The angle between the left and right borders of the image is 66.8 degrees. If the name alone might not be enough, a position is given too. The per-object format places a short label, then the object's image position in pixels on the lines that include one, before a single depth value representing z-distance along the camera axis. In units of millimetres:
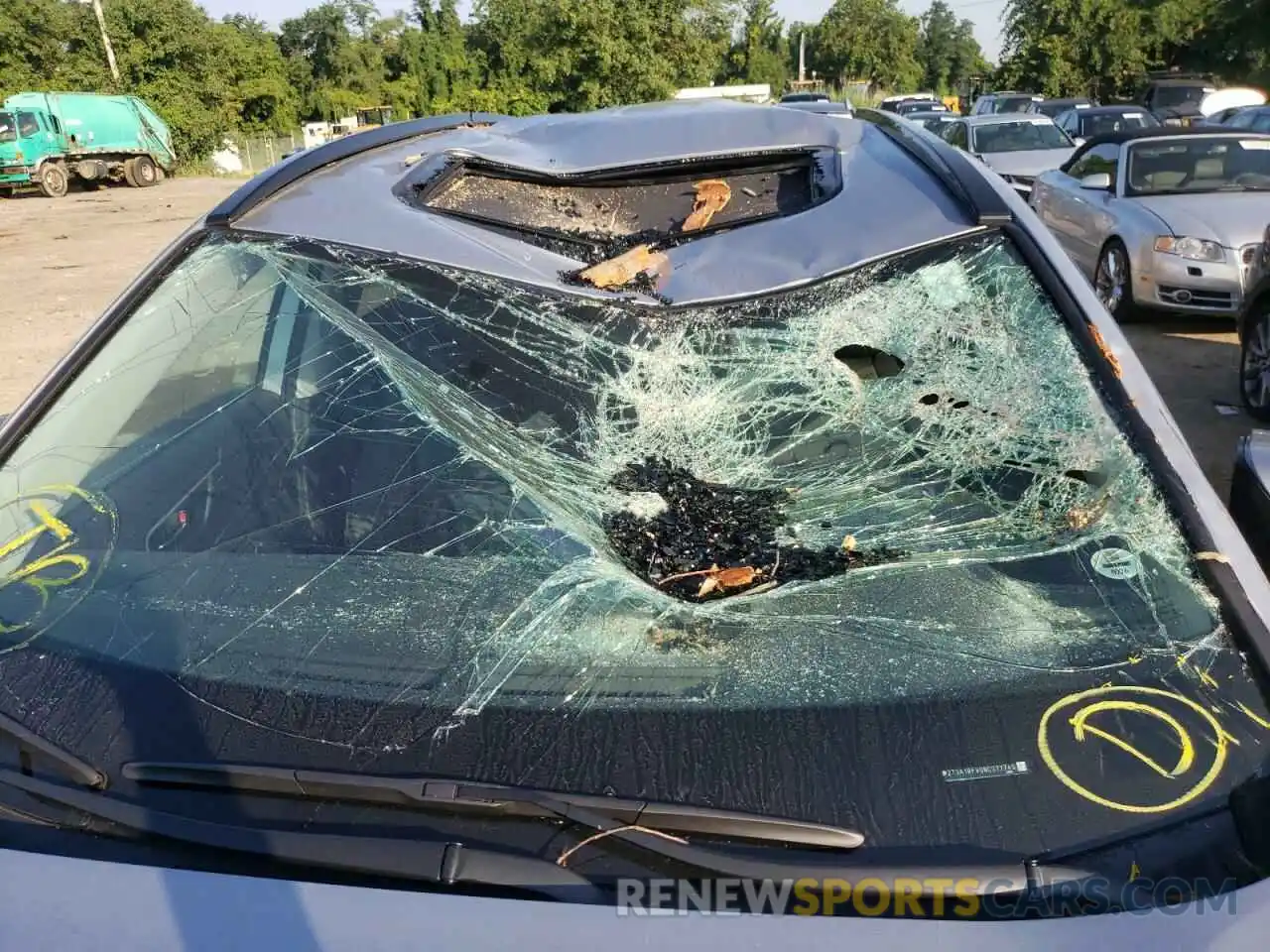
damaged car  1058
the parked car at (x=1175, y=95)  24550
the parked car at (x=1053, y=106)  23148
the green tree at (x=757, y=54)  58288
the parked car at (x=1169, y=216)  7020
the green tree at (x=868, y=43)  64250
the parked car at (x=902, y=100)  32031
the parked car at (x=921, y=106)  29467
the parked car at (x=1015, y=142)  12180
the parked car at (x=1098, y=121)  15438
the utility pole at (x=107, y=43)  34031
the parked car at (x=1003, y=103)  25672
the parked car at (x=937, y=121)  14886
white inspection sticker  1449
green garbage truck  26312
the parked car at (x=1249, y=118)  13977
